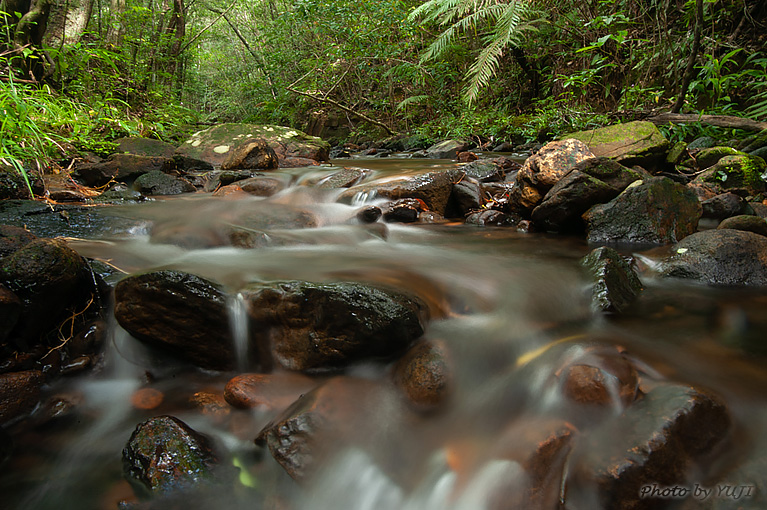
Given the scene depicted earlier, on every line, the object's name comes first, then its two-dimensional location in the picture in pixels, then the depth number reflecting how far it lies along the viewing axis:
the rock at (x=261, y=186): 5.39
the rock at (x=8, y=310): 2.04
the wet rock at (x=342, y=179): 5.67
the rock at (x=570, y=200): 3.77
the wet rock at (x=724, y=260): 2.76
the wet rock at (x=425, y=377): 1.99
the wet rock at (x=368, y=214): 4.60
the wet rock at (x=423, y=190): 4.89
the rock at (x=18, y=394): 1.97
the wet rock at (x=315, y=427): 1.76
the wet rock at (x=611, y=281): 2.52
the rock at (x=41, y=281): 2.20
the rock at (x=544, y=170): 4.28
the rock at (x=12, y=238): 2.40
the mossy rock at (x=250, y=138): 7.48
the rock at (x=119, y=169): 5.08
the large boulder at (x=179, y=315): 2.25
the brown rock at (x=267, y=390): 2.05
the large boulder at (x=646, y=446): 1.38
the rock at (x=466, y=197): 4.84
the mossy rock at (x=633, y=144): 4.77
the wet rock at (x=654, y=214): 3.50
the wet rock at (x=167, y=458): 1.66
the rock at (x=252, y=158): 6.86
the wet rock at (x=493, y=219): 4.50
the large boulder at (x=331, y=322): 2.14
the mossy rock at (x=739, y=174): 4.17
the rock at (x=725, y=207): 3.77
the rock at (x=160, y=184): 5.20
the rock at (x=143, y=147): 6.01
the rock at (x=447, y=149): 8.43
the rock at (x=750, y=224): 3.14
